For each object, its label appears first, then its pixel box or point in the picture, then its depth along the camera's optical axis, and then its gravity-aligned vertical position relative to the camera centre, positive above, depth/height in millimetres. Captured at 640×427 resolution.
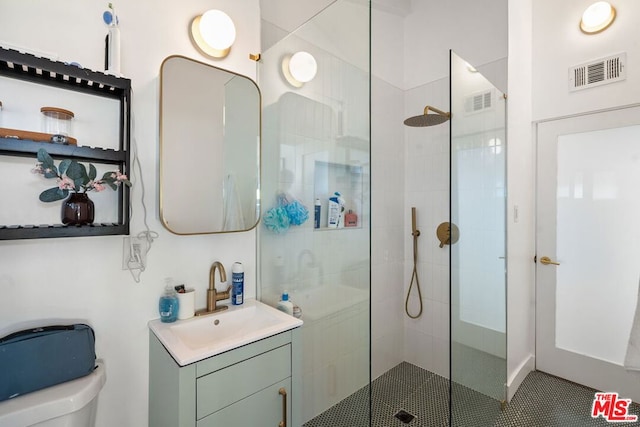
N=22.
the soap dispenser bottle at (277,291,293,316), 1541 -495
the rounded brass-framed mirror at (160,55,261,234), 1326 +318
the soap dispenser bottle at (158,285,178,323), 1290 -427
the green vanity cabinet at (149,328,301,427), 993 -664
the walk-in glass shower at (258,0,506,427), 1457 -18
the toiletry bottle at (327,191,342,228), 1538 +10
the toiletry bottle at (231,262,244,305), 1518 -377
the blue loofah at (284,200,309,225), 1559 +0
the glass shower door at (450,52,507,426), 1580 -230
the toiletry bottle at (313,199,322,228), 1555 -11
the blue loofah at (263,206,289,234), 1577 -43
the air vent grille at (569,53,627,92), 1987 +993
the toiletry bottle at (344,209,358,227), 1509 -37
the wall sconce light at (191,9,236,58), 1415 +892
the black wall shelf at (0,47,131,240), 938 +299
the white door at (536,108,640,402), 2008 -257
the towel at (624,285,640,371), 1688 -794
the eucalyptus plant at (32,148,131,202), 968 +125
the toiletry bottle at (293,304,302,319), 1556 -535
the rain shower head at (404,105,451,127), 1863 +614
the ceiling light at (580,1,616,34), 2012 +1374
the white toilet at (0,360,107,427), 837 -585
